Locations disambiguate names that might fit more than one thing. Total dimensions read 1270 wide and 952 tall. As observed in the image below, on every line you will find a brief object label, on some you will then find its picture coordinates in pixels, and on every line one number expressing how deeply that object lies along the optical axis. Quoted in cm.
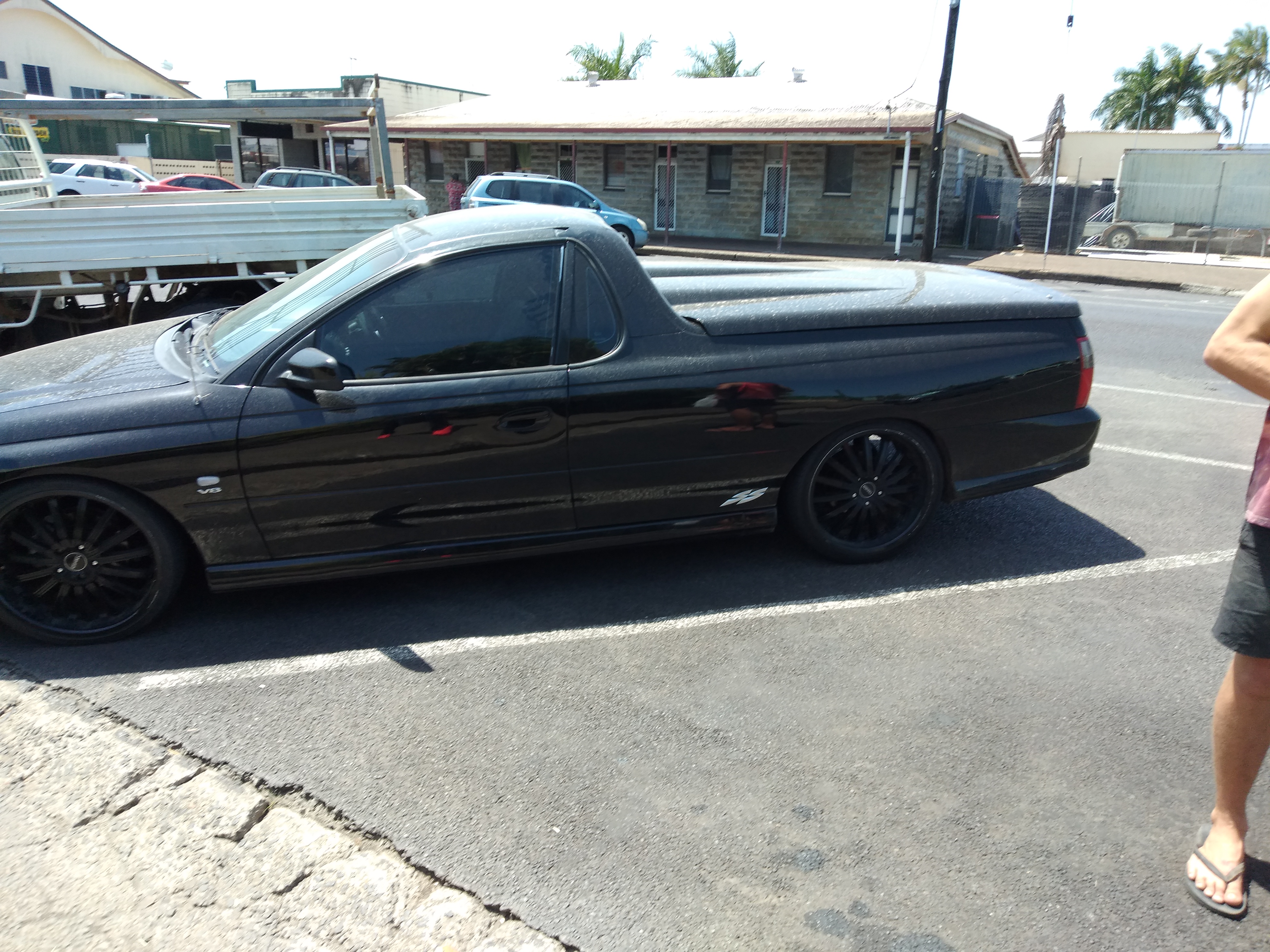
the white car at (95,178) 2392
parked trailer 2747
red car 2333
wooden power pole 1884
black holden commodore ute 365
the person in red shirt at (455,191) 2862
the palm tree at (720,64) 5069
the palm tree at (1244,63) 5572
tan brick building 2386
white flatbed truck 714
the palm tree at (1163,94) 5747
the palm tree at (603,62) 4991
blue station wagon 2034
